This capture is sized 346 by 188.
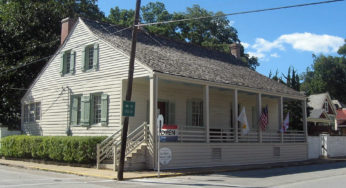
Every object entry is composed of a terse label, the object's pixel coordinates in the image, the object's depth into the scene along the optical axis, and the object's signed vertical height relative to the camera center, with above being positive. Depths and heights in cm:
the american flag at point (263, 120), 2091 +54
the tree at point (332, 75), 7412 +1088
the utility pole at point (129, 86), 1323 +150
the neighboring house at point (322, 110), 4335 +259
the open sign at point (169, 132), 1623 -14
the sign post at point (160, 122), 1396 +25
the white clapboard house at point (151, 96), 1708 +183
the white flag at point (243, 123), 2019 +35
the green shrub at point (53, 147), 1669 -99
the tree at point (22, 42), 2755 +647
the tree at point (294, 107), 3184 +197
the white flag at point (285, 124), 2265 +33
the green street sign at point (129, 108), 1308 +70
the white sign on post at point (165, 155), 1570 -111
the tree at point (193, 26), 4741 +1384
